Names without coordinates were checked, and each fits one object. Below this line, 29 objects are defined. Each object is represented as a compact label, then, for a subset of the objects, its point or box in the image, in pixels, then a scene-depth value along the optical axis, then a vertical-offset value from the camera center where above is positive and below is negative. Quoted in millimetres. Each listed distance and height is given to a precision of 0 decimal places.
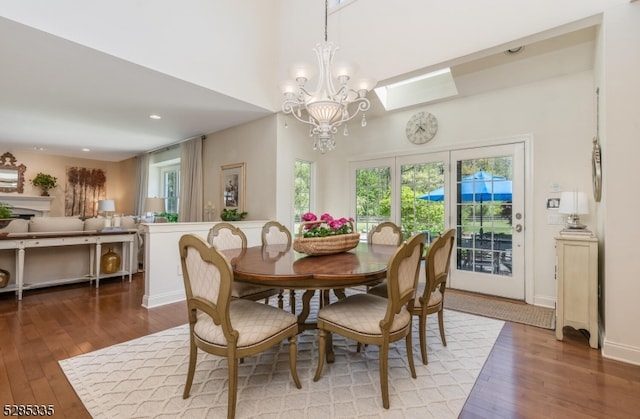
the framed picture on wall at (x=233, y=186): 5053 +431
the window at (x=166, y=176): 6953 +820
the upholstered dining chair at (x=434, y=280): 2096 -489
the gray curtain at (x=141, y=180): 7484 +742
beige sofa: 3861 -662
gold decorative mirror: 7023 +775
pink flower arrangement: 2367 -120
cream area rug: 1686 -1127
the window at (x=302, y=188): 5047 +403
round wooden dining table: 1743 -370
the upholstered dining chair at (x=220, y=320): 1533 -651
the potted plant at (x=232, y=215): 4680 -78
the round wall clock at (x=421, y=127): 4359 +1284
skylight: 4090 +1789
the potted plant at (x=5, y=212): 4220 -80
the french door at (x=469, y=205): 3732 +121
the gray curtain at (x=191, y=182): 5734 +545
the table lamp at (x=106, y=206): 7539 +57
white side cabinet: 2453 -582
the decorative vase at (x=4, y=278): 3658 -883
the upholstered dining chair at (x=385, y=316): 1691 -652
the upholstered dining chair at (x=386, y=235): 3293 -254
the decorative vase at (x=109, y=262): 4484 -818
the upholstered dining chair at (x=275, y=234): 3328 -269
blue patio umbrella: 3805 +351
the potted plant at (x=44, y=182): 7379 +637
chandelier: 2541 +1030
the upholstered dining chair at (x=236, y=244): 2508 -334
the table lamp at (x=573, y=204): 2844 +111
